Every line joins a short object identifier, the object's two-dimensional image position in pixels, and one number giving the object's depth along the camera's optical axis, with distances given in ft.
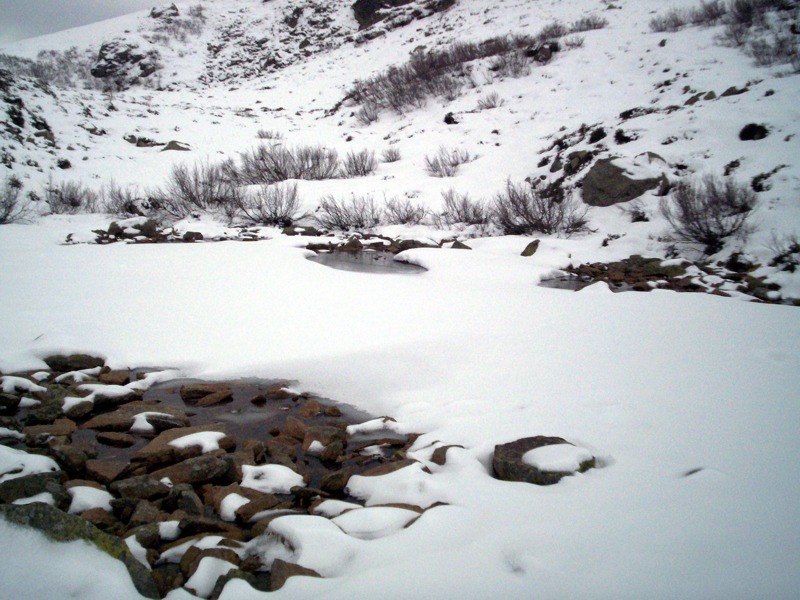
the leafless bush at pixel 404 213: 27.81
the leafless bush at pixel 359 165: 39.01
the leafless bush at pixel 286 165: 38.19
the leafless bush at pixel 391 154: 40.86
